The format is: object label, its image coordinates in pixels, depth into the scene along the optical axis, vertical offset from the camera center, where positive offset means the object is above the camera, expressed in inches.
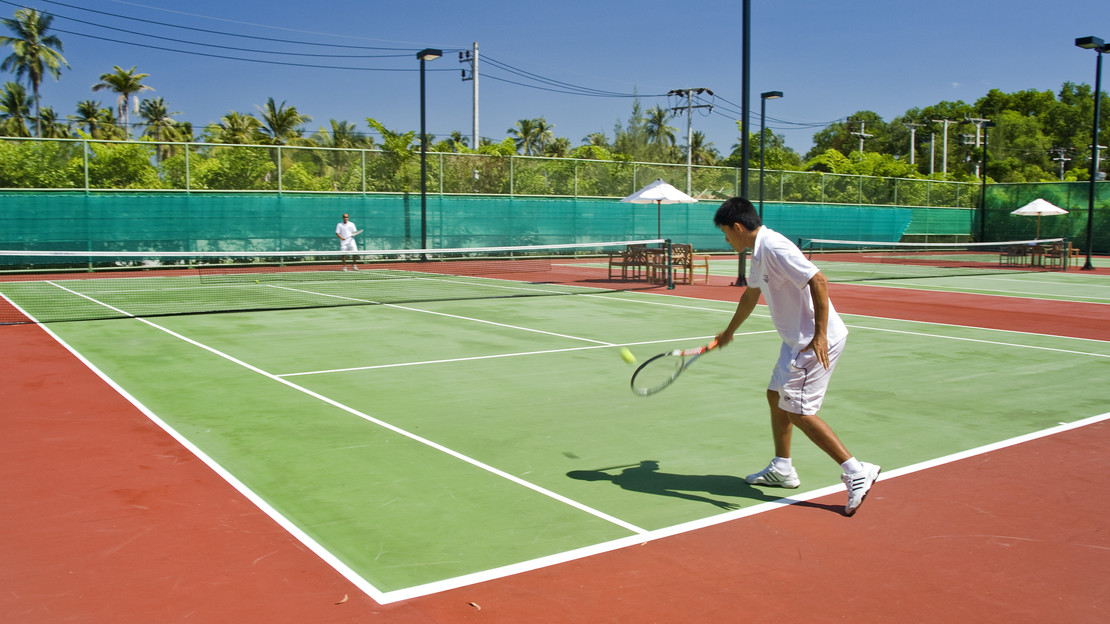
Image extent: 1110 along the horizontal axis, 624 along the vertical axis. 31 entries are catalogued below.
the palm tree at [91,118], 2361.0 +355.2
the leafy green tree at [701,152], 3378.4 +353.3
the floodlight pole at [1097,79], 959.6 +184.0
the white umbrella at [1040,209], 1165.7 +45.5
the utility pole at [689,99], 2348.7 +389.9
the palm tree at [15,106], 2340.1 +373.8
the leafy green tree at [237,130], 1845.5 +265.8
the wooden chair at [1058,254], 1062.4 -13.2
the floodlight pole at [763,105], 1145.7 +189.2
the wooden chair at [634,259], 810.2 -13.9
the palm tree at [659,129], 3147.1 +414.1
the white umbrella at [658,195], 808.3 +44.5
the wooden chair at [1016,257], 1159.0 -18.8
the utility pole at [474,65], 1790.1 +367.3
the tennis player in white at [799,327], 173.2 -16.6
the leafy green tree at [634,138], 2684.5 +322.0
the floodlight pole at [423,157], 947.3 +97.3
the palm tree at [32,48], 2330.2 +518.1
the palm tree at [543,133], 3161.9 +393.5
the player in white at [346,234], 863.7 +10.3
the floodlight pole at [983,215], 1471.9 +52.1
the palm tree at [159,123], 2438.5 +357.2
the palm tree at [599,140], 2793.1 +332.1
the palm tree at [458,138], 2517.5 +311.5
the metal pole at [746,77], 706.2 +133.0
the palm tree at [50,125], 2445.9 +335.7
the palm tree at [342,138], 1927.9 +264.3
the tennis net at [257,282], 583.8 -33.4
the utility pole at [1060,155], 3105.3 +322.9
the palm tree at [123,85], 2532.0 +459.3
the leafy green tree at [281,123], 2300.7 +318.0
